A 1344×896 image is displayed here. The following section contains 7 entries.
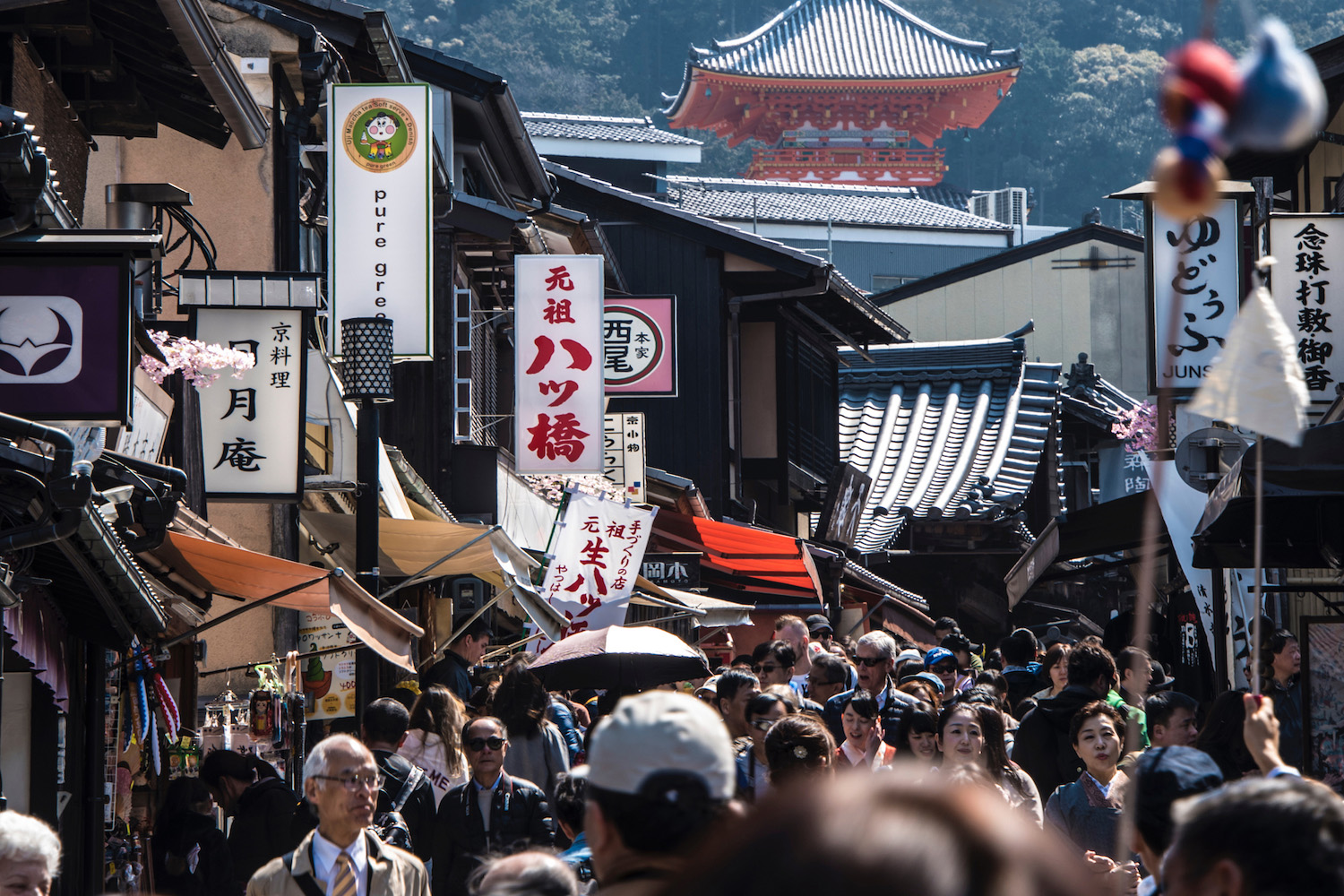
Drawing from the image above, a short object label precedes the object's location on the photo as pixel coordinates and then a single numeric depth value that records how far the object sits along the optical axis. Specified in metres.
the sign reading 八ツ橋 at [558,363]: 31.23
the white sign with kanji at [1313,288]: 22.09
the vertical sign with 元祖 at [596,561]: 28.92
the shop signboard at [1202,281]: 23.42
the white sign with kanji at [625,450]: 38.19
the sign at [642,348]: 38.37
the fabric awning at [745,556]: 40.81
